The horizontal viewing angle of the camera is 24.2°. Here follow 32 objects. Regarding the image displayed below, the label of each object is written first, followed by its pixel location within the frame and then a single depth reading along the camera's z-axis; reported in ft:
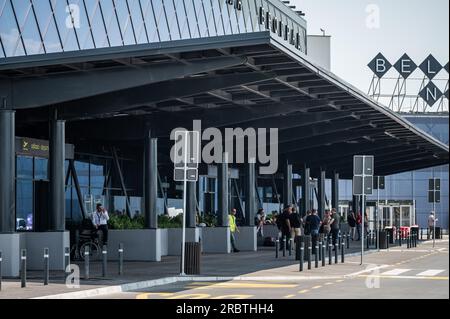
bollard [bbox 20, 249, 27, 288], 75.25
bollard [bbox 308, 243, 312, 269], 101.19
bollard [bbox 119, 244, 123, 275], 88.08
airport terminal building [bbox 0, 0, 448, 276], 90.22
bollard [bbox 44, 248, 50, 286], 77.05
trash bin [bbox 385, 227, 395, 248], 180.79
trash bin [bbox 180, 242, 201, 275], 92.58
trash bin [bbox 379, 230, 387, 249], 157.28
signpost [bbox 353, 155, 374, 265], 114.62
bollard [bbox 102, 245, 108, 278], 84.94
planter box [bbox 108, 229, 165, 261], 118.52
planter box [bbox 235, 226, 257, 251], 148.56
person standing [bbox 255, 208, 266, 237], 167.94
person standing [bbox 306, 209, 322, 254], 132.58
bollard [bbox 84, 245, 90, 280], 81.94
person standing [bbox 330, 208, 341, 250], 146.20
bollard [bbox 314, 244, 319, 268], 104.76
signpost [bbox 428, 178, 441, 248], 174.19
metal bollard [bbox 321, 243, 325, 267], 107.65
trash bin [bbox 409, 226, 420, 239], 173.68
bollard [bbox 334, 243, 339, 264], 111.75
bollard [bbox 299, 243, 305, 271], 98.38
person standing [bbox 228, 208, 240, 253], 140.87
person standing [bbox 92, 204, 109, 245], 117.70
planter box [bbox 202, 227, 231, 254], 140.77
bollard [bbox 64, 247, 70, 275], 80.82
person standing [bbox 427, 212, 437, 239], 240.44
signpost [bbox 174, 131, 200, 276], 90.33
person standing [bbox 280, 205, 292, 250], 132.67
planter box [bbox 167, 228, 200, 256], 133.08
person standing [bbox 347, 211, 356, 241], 190.49
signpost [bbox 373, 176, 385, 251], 170.50
